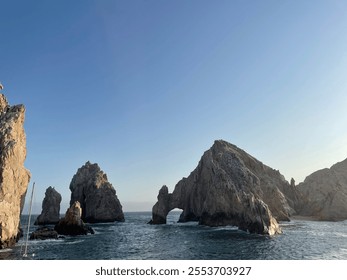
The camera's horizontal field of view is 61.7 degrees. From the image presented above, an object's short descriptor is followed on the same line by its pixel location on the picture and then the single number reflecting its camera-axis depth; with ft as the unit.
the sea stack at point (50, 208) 373.61
